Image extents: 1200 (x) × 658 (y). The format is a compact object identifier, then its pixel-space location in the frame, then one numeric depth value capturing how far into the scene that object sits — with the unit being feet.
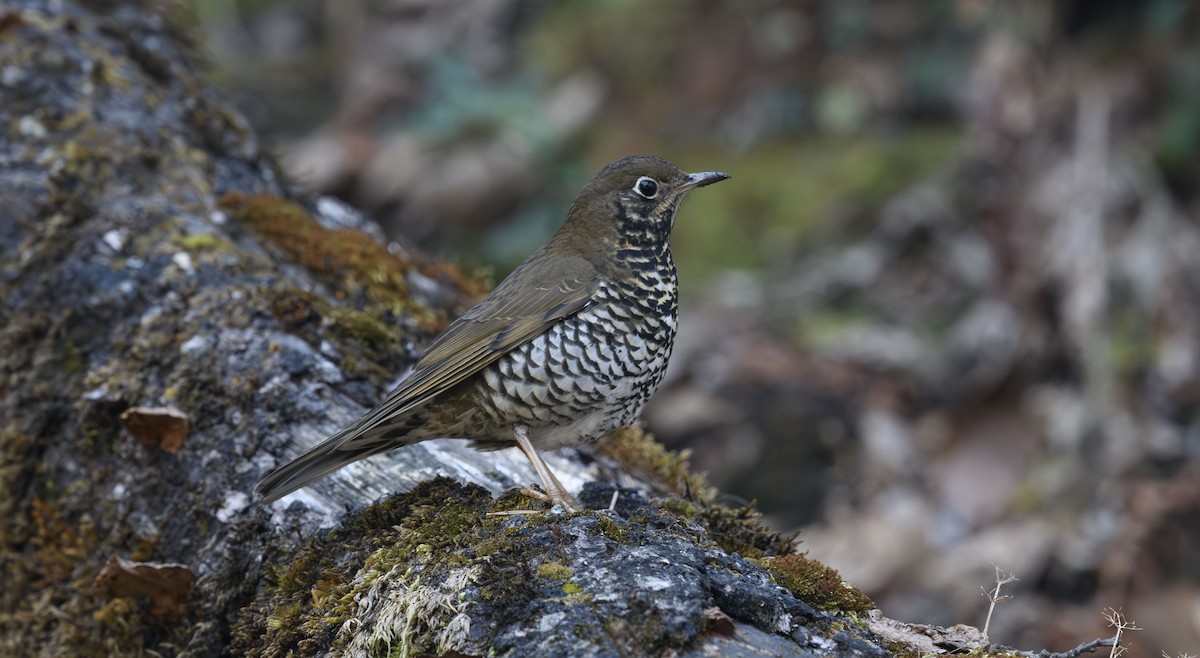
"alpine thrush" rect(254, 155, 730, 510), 22.63
